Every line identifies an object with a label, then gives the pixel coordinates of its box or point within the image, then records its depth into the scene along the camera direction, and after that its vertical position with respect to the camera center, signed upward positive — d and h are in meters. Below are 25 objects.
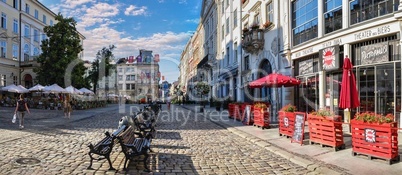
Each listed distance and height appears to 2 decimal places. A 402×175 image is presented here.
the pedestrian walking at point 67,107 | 20.23 -0.83
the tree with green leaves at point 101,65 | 49.46 +4.91
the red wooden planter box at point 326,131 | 7.93 -1.03
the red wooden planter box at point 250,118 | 14.91 -1.17
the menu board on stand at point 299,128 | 8.99 -1.06
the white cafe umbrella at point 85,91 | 35.21 +0.44
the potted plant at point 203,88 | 35.88 +0.73
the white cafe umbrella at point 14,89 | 30.84 +0.61
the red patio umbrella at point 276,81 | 14.54 +0.62
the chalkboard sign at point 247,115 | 14.95 -1.08
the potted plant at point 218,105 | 28.48 -1.04
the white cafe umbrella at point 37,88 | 30.20 +0.69
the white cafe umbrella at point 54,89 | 28.31 +0.54
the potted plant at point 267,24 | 20.78 +4.85
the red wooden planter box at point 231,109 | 18.94 -0.99
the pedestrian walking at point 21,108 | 13.88 -0.60
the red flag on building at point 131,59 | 90.53 +10.67
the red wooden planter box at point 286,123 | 9.95 -1.00
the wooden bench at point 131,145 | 6.08 -1.13
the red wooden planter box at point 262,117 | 13.14 -1.05
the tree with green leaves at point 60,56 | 34.34 +4.47
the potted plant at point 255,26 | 22.09 +4.99
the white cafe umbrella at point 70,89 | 29.40 +0.56
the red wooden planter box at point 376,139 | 6.33 -1.01
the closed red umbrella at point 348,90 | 8.62 +0.09
